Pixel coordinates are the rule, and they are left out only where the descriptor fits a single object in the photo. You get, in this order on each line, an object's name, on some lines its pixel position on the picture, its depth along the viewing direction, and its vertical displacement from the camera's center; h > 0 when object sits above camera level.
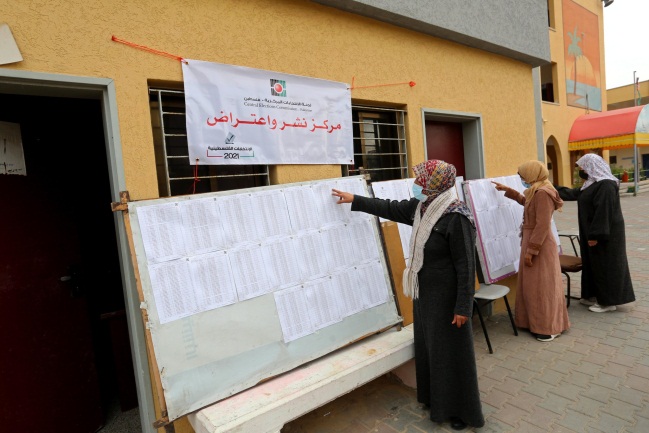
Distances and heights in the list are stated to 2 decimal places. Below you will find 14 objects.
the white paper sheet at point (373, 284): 2.97 -0.74
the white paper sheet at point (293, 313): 2.54 -0.79
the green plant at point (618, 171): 19.86 +0.04
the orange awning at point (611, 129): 16.36 +2.03
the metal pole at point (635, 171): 16.16 -0.05
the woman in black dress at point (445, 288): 2.49 -0.69
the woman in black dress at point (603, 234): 4.30 -0.72
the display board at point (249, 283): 2.17 -0.55
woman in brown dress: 3.89 -0.89
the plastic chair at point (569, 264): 4.67 -1.12
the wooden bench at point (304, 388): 2.09 -1.18
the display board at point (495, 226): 4.30 -0.53
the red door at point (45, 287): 2.71 -0.52
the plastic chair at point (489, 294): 3.80 -1.16
